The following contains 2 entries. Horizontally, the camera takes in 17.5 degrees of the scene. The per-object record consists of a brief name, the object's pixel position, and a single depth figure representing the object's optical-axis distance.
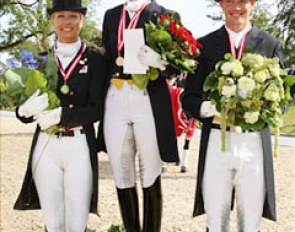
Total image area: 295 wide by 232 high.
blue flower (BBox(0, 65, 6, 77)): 6.44
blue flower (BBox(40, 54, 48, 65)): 6.72
